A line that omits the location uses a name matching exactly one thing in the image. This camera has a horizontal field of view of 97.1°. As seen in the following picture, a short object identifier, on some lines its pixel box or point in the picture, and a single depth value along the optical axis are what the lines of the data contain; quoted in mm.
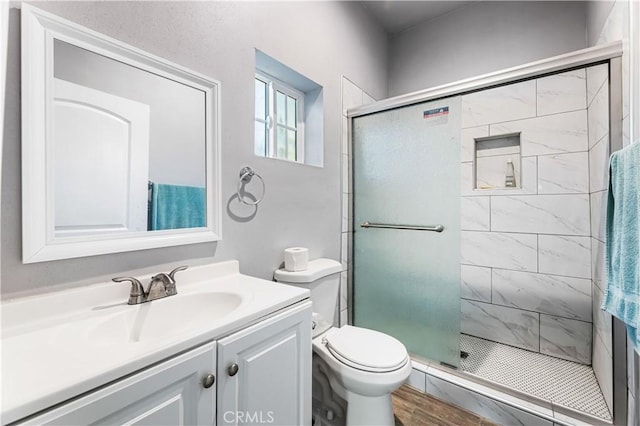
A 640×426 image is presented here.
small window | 1692
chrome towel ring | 1374
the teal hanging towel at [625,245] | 953
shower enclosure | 1678
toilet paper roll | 1531
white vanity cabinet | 568
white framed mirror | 815
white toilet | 1201
